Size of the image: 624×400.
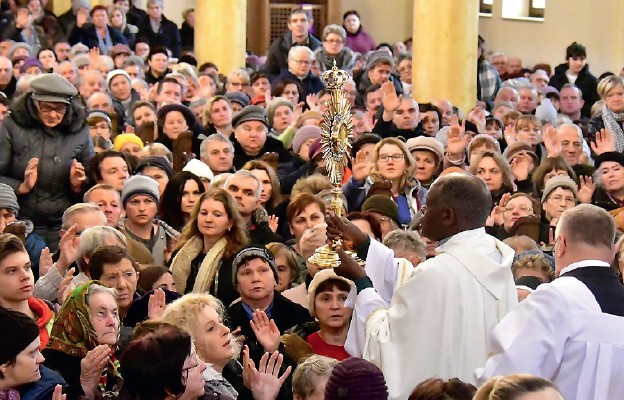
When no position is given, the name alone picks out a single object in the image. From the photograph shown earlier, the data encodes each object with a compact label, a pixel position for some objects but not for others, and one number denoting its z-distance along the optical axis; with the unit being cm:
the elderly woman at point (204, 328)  703
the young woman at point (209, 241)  923
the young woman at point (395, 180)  1122
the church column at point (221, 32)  1873
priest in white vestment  666
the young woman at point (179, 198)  1062
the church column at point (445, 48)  1661
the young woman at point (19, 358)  625
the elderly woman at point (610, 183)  1172
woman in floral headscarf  694
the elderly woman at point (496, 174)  1168
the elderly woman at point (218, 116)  1356
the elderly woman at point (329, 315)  793
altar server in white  626
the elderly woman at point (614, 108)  1413
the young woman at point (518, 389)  498
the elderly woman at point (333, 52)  1827
